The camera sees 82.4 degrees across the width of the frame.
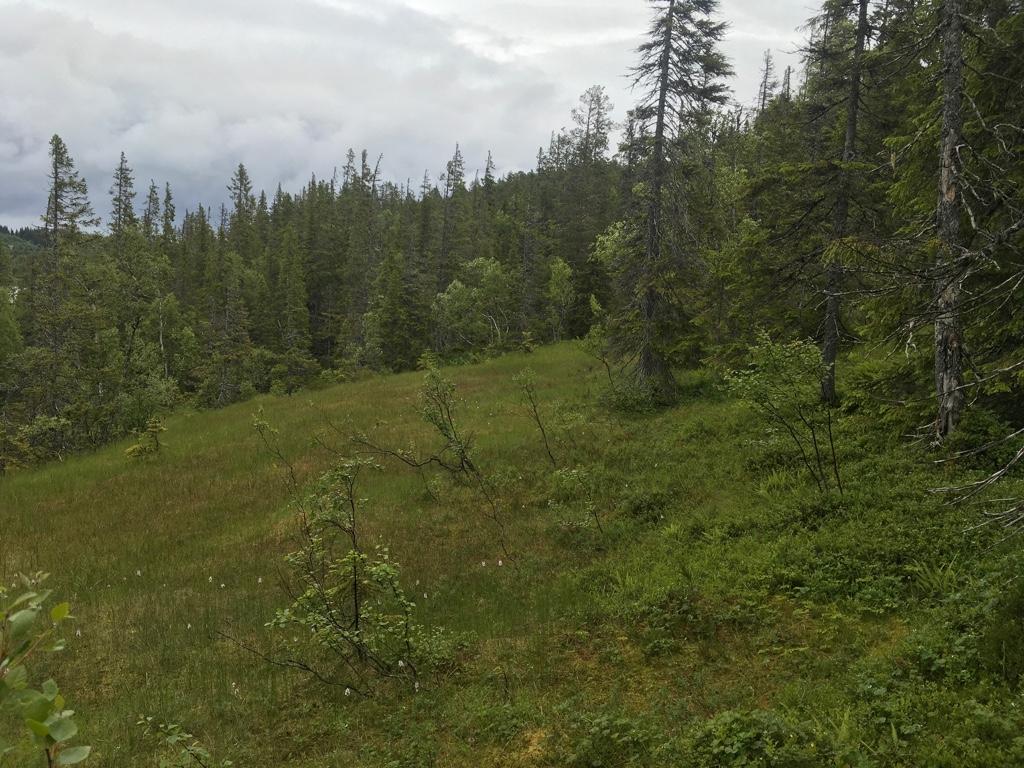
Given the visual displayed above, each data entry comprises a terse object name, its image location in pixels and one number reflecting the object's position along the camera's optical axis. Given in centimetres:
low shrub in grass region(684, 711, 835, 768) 413
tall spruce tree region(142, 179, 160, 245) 7562
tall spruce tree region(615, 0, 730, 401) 1712
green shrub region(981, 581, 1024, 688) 463
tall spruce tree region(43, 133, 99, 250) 2461
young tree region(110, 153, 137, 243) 5514
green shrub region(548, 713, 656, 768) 478
